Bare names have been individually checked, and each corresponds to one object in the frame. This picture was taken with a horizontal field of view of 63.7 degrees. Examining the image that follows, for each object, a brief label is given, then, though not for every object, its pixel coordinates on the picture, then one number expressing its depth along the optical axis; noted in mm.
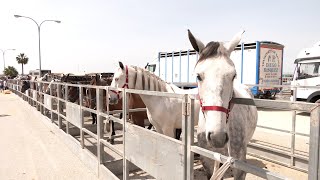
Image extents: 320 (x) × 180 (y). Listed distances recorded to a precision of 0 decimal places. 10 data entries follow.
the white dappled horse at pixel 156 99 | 4539
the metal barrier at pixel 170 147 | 1304
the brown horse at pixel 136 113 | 5926
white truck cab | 12338
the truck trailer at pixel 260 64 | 13781
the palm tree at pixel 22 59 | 84188
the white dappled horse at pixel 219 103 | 1775
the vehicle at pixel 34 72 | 68675
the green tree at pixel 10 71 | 89312
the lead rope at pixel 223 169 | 1828
